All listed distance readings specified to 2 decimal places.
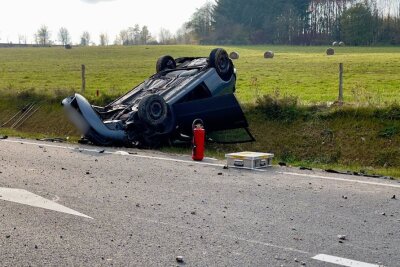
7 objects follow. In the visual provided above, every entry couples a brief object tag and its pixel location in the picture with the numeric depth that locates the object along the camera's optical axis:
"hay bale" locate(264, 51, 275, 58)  46.56
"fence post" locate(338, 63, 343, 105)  13.24
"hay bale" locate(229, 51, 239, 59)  44.56
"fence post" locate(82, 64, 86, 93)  17.23
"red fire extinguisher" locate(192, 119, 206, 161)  9.92
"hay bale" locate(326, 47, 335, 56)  49.83
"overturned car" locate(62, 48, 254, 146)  11.40
